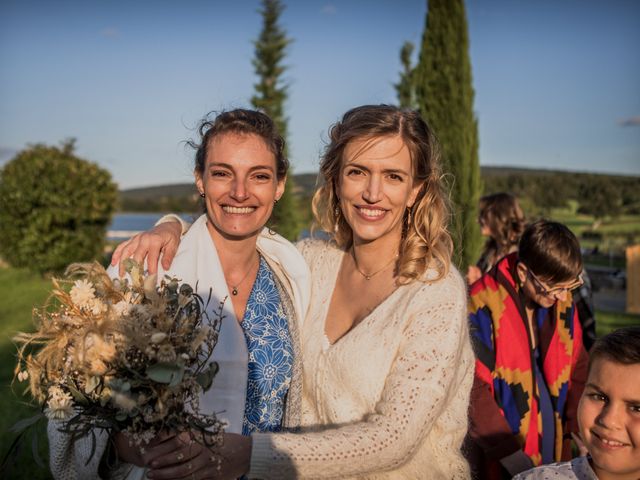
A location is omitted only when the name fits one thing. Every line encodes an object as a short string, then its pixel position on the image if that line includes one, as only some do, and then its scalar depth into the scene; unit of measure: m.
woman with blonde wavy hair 2.03
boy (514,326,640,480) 1.79
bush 15.71
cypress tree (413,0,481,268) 10.96
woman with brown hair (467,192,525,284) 5.89
